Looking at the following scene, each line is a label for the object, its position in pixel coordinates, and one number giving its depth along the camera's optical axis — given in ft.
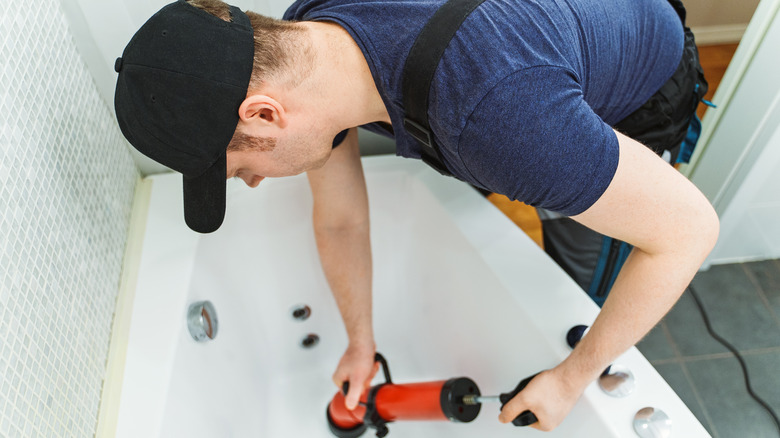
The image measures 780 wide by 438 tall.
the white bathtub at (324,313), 2.85
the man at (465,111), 2.00
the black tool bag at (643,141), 3.09
